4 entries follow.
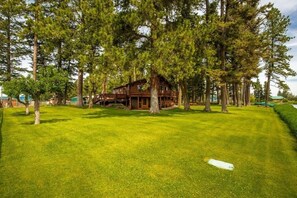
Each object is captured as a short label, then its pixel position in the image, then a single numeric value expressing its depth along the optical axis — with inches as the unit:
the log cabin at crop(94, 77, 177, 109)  1518.2
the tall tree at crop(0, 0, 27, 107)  1362.0
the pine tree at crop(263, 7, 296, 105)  1900.8
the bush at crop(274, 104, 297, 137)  582.6
